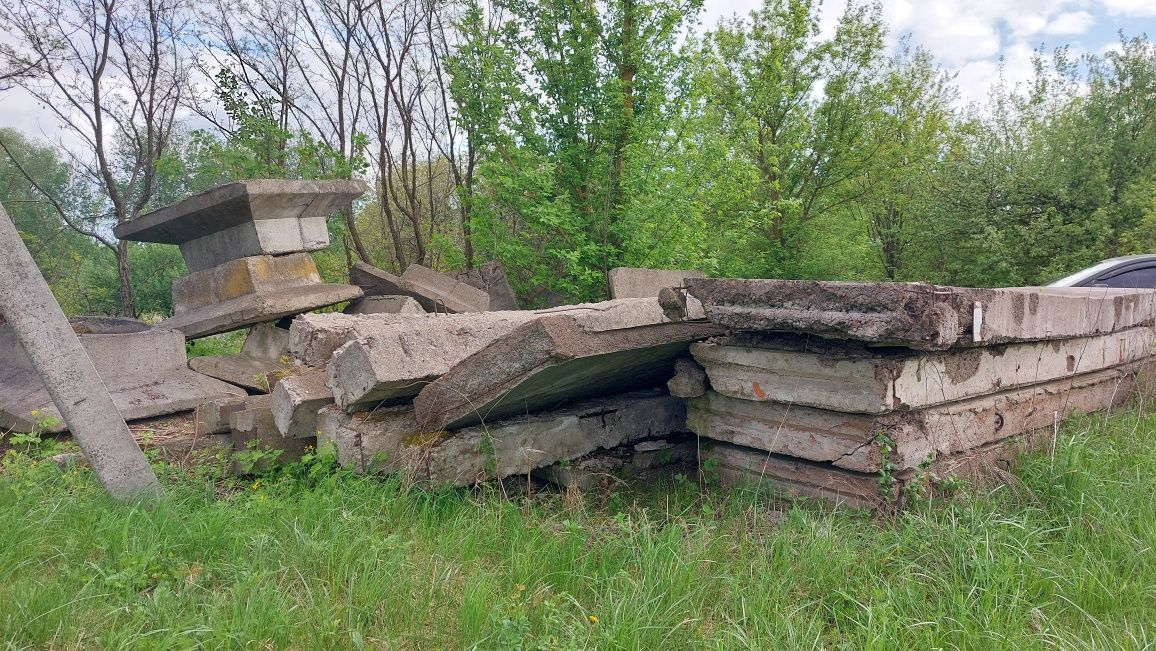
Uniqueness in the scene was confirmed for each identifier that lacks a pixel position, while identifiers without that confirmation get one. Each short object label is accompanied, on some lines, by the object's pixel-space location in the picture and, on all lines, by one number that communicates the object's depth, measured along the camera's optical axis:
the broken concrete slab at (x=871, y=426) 3.26
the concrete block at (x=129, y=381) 4.68
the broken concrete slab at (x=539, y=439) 3.45
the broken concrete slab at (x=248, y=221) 5.95
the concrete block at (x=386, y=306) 6.34
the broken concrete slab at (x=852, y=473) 3.26
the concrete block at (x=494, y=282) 8.45
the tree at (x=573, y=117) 8.95
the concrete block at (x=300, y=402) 3.64
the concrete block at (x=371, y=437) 3.42
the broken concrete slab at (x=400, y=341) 3.26
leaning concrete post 3.23
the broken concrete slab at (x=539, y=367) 3.05
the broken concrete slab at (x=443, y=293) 6.90
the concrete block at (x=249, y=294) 5.85
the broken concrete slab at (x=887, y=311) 2.88
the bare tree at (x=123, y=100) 9.44
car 7.43
